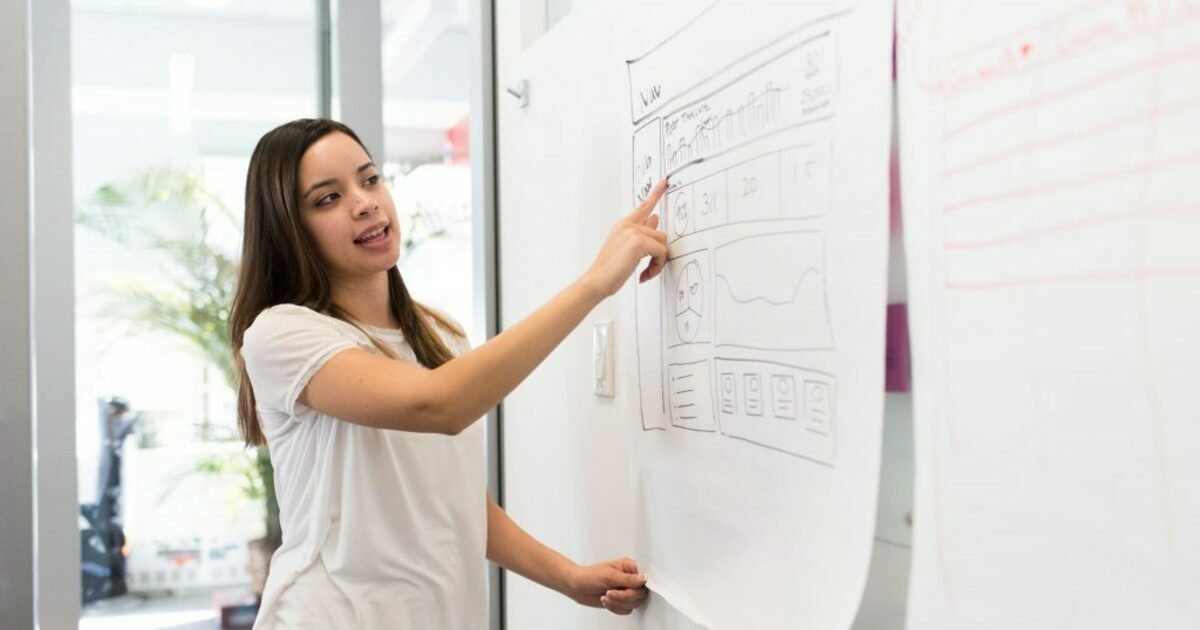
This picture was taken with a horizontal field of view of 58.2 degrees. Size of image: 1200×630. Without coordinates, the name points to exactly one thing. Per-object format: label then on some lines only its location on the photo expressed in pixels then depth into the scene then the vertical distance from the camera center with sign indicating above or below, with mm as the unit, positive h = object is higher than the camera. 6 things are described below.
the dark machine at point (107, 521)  2279 -397
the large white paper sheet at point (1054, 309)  596 +4
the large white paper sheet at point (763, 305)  858 +16
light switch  1444 -46
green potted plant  2332 +138
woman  1311 -143
